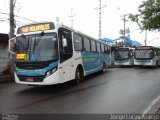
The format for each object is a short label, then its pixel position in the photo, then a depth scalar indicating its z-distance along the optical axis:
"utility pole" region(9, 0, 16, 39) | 9.16
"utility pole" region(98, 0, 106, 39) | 20.52
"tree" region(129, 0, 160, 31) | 8.89
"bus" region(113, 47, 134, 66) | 15.70
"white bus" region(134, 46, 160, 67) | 14.57
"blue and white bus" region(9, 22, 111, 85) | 5.56
